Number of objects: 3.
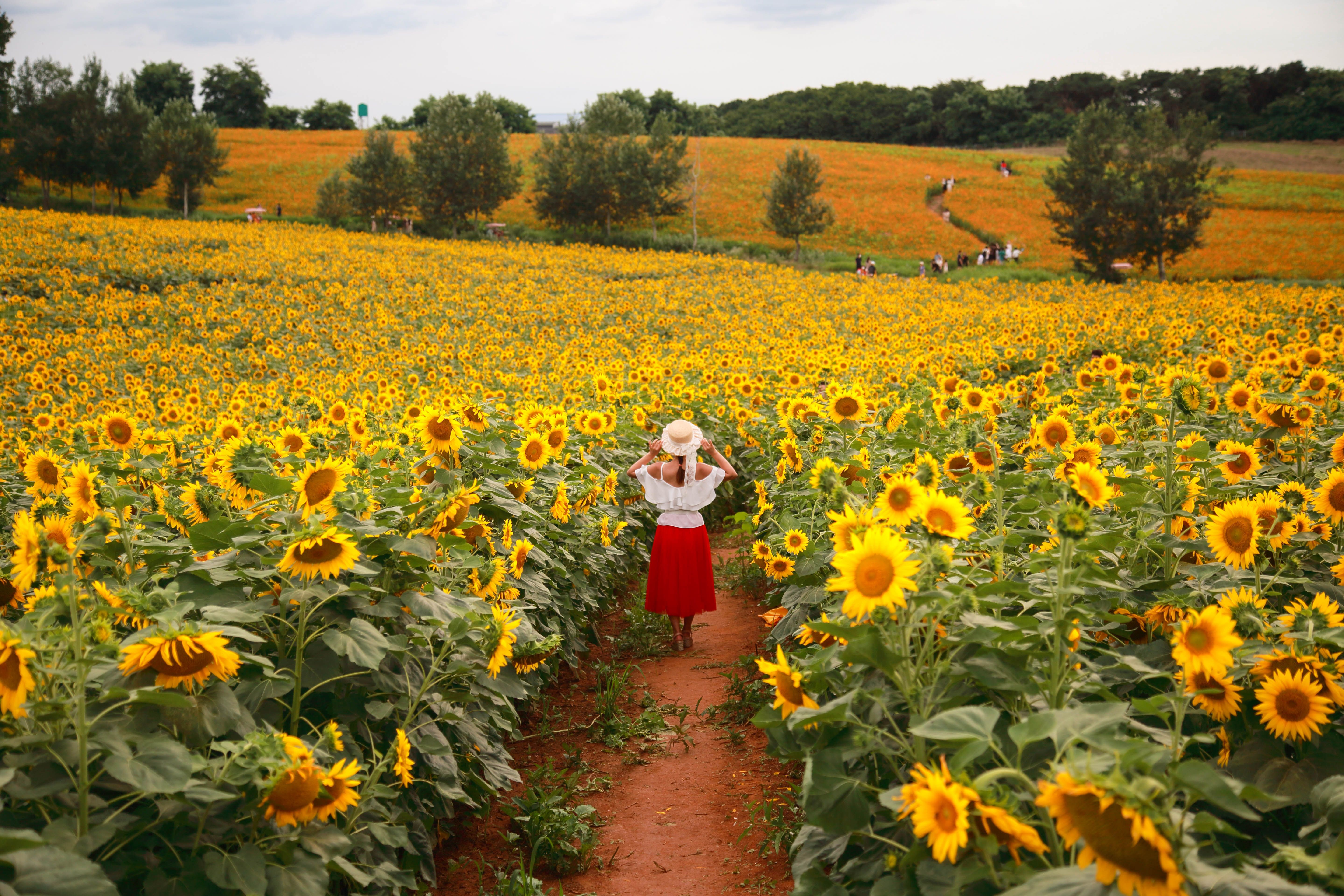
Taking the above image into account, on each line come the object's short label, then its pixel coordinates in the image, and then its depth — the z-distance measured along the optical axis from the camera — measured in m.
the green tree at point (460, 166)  46.00
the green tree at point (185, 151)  45.53
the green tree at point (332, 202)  45.94
